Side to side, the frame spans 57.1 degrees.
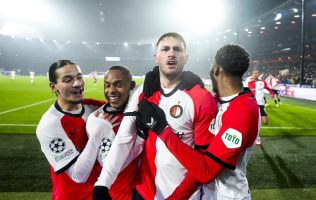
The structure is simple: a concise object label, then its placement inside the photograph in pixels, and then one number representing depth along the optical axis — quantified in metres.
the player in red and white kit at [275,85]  18.36
